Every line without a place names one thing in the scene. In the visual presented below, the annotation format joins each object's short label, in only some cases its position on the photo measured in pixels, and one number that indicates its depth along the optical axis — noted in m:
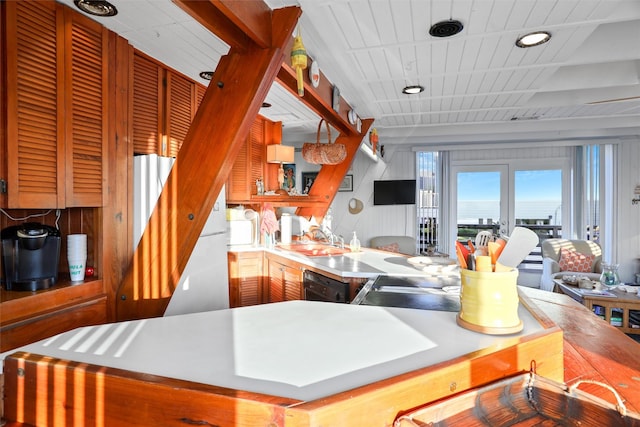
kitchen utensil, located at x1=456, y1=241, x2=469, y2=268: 1.15
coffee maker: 1.79
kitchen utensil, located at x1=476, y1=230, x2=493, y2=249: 1.48
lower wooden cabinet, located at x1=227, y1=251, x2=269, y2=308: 3.68
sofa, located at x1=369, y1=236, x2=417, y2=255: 6.30
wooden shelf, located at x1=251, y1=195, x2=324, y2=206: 4.02
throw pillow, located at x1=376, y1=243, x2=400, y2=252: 6.23
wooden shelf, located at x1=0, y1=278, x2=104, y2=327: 1.67
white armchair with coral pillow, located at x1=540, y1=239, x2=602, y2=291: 5.09
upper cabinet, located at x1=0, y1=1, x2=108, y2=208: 1.70
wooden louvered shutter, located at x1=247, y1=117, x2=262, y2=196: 4.10
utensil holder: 1.01
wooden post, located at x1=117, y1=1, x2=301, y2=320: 1.89
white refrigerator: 2.36
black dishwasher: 2.43
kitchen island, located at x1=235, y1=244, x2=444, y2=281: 2.35
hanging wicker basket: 3.37
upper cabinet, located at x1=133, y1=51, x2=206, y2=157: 2.51
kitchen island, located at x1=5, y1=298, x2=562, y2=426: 0.70
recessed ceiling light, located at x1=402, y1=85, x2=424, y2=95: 3.35
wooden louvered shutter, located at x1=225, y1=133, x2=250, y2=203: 3.88
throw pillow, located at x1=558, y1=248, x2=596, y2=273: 5.11
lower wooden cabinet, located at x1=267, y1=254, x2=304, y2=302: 3.12
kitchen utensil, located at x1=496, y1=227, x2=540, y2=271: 1.12
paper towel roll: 4.14
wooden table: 3.37
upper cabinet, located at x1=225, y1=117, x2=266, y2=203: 3.91
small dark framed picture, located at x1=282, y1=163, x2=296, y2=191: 4.84
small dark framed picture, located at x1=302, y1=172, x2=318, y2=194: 6.71
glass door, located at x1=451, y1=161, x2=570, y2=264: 6.25
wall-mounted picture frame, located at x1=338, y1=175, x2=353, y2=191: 6.88
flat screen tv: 6.62
